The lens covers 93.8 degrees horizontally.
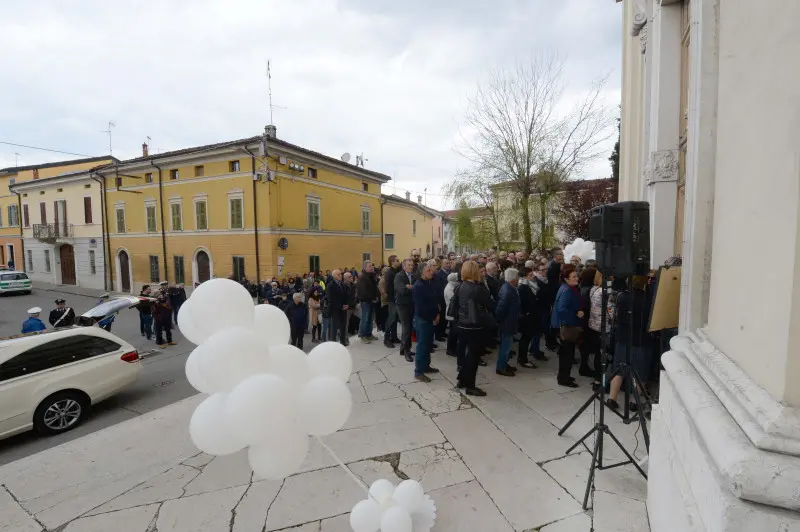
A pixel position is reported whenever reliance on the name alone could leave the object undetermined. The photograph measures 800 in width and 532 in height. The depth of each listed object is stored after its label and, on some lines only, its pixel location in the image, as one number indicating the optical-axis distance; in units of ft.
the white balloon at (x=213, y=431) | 6.88
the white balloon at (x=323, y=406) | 7.45
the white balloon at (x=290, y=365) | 7.71
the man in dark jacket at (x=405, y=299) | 19.80
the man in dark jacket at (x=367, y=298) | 25.54
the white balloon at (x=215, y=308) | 7.23
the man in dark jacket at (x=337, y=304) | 24.93
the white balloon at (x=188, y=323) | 7.41
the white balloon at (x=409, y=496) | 8.20
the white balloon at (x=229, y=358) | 6.70
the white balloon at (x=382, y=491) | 8.24
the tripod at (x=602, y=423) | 9.16
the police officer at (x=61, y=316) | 26.91
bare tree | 50.62
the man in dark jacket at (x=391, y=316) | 24.52
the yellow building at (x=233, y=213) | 64.69
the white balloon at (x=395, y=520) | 7.78
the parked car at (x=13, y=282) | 68.54
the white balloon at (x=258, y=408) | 6.39
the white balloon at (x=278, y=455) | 6.79
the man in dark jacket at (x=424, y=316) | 17.76
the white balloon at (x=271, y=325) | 8.28
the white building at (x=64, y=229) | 84.99
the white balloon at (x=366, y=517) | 8.04
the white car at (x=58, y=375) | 15.61
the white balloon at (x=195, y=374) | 7.04
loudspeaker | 9.85
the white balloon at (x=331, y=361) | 8.43
